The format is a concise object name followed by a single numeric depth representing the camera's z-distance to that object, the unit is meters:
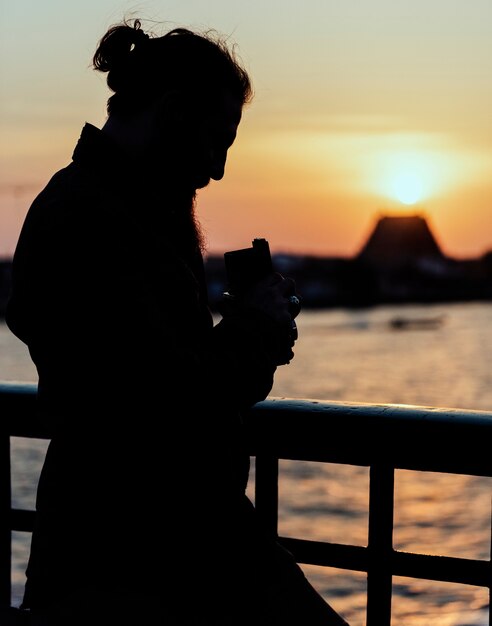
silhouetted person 1.59
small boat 137.00
